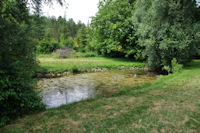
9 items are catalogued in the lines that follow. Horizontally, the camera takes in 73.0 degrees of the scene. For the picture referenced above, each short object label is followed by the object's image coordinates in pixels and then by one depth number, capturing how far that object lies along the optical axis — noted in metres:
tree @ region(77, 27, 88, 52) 40.44
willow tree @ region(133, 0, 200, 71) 12.69
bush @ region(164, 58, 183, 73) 12.22
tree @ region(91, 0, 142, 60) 21.23
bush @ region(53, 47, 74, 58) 26.56
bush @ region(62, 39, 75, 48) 37.44
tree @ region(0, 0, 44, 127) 4.09
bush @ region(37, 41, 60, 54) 31.09
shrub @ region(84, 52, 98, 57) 30.27
